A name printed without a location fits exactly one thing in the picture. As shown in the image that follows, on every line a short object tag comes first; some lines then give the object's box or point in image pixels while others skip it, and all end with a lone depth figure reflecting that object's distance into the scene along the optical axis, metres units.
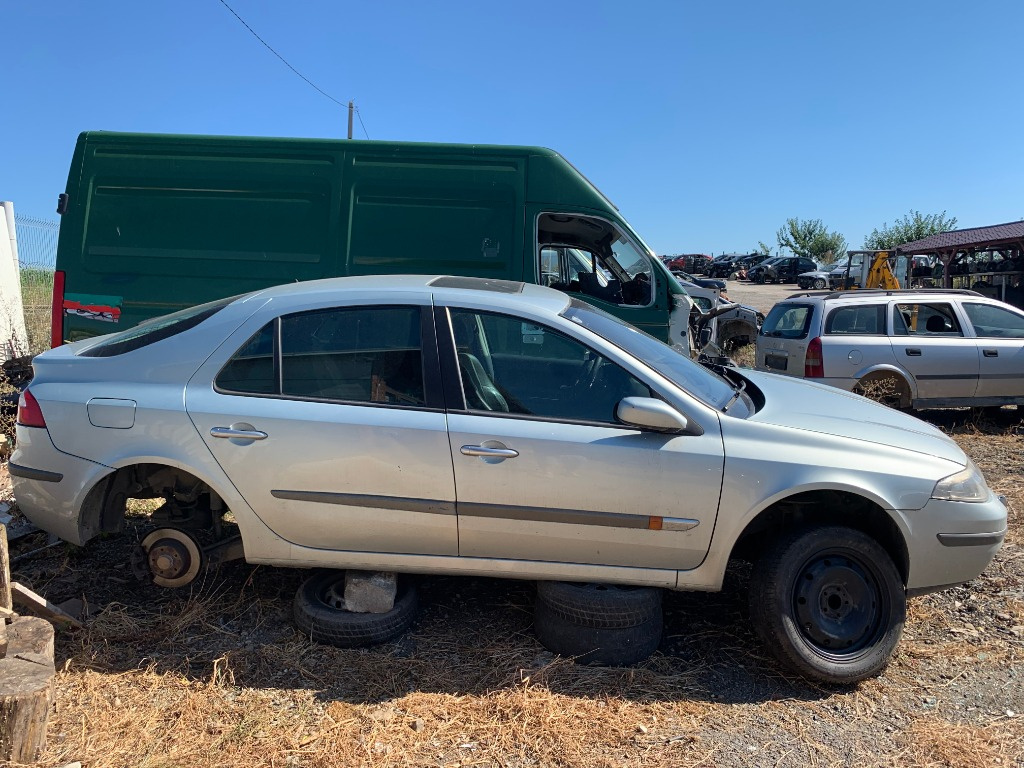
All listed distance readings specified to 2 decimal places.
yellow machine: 22.70
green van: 6.05
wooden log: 2.44
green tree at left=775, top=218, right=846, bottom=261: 66.50
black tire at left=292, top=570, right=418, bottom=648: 3.36
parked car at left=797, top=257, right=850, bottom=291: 40.75
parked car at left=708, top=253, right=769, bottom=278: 53.56
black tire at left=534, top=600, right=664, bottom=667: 3.28
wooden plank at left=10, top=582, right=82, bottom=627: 3.21
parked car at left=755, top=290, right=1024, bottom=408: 8.18
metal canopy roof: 19.72
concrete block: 3.46
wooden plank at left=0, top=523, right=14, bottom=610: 2.89
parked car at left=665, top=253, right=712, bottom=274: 56.70
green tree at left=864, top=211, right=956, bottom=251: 57.84
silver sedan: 3.13
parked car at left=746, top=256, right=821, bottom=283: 46.78
